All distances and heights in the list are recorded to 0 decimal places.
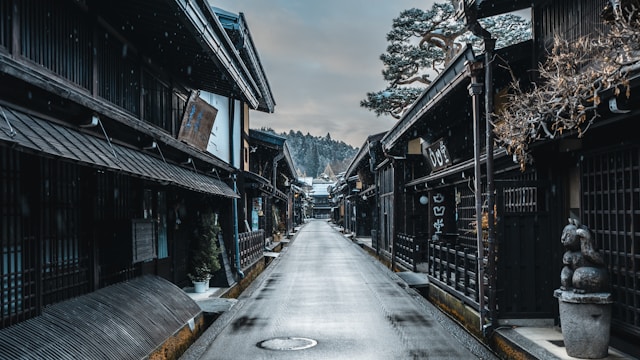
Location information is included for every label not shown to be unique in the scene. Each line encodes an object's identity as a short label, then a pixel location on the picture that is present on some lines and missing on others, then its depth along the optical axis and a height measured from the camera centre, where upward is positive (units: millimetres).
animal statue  7539 -1026
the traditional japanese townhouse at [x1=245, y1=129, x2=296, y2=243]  28203 +918
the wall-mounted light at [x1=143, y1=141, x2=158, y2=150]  9930 +958
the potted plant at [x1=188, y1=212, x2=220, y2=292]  15289 -1649
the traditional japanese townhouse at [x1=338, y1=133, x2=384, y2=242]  29888 +556
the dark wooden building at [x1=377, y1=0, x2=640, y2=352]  7930 -2
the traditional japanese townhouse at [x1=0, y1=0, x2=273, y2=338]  6367 +929
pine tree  30859 +8882
